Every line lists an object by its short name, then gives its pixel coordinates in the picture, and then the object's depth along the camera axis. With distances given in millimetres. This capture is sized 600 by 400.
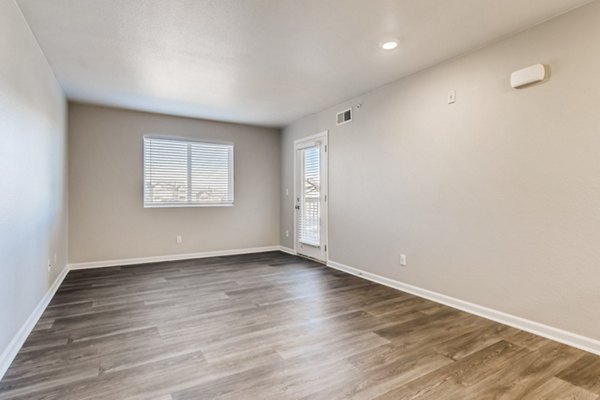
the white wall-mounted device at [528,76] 2525
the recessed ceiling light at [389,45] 2895
